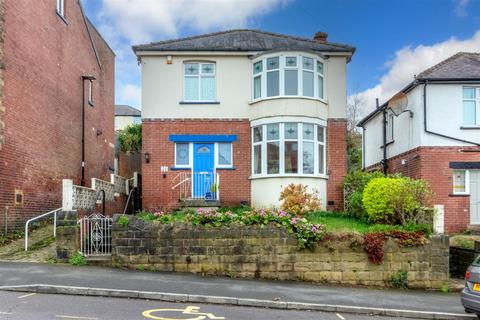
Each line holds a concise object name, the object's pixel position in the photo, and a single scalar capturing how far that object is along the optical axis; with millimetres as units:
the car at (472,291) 9201
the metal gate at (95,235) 13352
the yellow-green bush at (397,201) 15641
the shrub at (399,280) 13242
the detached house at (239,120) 19156
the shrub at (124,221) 13117
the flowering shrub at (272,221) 13195
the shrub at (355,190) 17688
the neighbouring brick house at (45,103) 16078
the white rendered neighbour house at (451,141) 19844
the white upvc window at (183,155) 19688
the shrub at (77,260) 12922
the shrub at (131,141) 30938
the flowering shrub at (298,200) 17078
